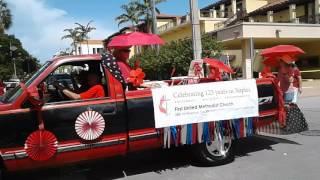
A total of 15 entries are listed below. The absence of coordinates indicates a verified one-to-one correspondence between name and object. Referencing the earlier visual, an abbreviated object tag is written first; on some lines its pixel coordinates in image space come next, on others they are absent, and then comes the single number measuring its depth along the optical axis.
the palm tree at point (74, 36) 89.56
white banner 6.17
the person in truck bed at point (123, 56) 6.54
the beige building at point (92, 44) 107.93
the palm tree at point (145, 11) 55.24
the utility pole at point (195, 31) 14.11
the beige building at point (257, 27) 31.81
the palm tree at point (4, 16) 75.06
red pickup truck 5.52
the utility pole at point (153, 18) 26.91
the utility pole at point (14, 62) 78.94
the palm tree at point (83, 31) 82.09
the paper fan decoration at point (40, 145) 5.54
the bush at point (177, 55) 28.78
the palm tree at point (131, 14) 57.88
